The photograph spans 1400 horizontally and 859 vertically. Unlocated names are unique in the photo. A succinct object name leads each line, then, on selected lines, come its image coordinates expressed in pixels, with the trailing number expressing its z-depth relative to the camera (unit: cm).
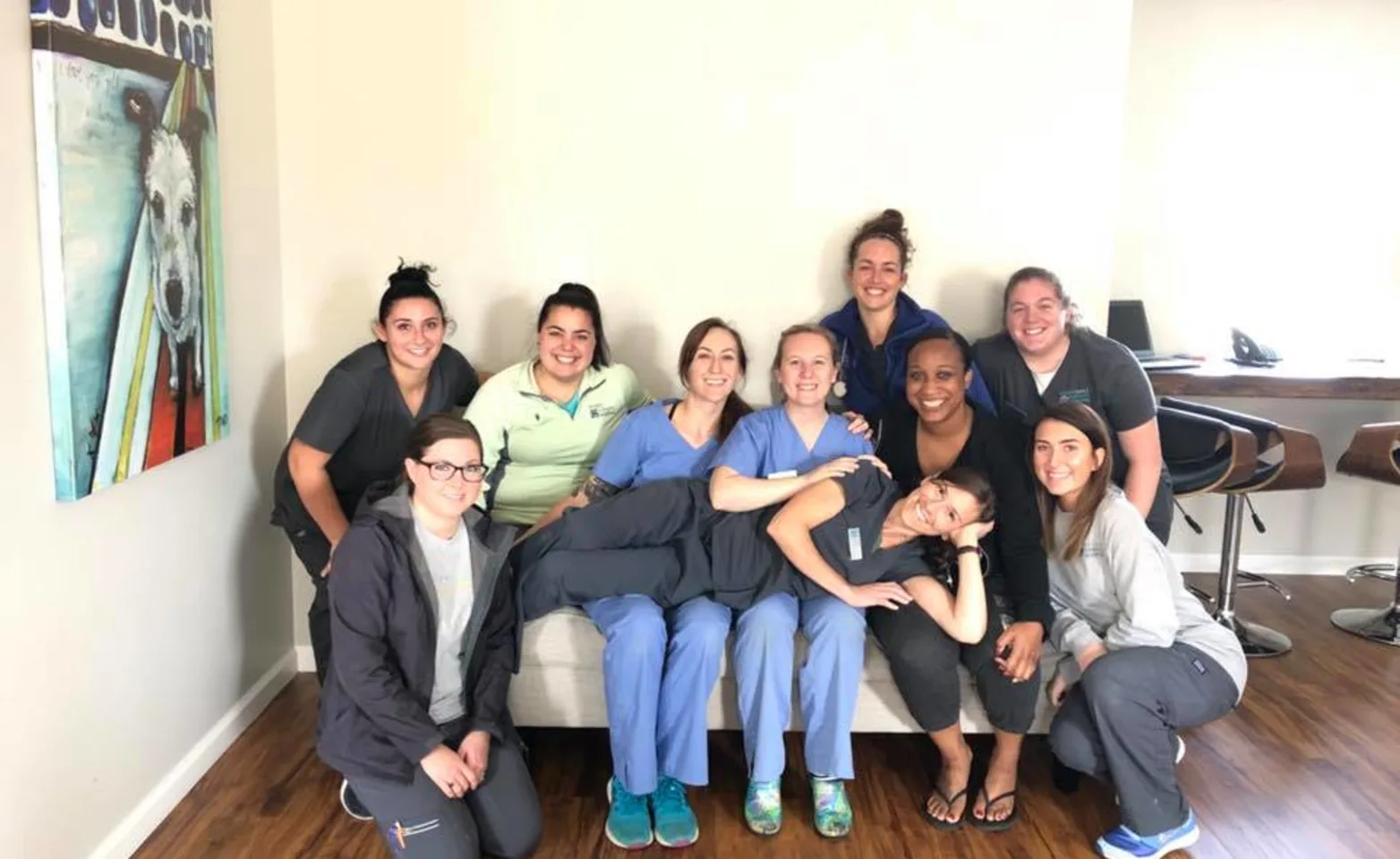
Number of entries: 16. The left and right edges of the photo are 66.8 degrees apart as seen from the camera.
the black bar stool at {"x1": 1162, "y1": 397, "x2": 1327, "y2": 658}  347
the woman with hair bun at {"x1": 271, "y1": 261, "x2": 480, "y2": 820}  268
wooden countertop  361
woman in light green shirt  280
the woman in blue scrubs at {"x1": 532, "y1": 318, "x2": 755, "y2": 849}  238
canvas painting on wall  195
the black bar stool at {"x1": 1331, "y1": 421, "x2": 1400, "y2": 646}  359
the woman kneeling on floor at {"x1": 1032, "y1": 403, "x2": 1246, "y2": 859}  234
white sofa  259
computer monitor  405
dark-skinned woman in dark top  246
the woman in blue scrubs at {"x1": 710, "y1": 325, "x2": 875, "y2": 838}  241
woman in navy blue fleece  299
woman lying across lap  250
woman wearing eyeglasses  210
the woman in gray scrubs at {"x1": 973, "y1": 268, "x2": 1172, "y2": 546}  289
